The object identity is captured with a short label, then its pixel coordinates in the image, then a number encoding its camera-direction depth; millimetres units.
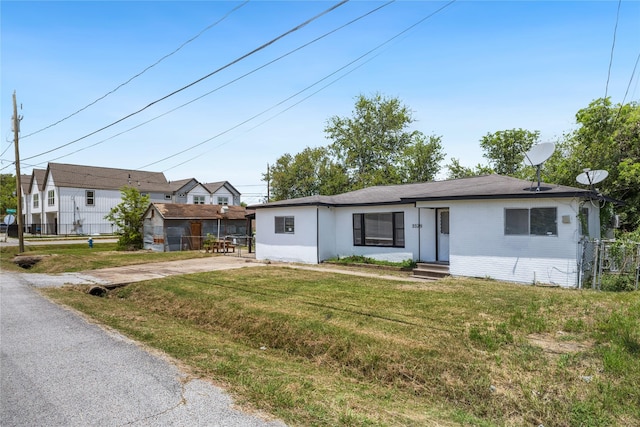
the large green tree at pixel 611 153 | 15391
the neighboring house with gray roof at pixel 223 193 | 49719
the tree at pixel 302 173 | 39406
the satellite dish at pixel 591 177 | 10879
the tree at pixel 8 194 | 57719
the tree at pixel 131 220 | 25703
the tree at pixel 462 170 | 30867
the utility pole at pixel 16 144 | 21750
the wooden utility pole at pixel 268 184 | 41834
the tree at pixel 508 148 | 29297
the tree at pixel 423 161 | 33188
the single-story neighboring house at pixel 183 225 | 24495
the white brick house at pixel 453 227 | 10219
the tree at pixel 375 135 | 36250
